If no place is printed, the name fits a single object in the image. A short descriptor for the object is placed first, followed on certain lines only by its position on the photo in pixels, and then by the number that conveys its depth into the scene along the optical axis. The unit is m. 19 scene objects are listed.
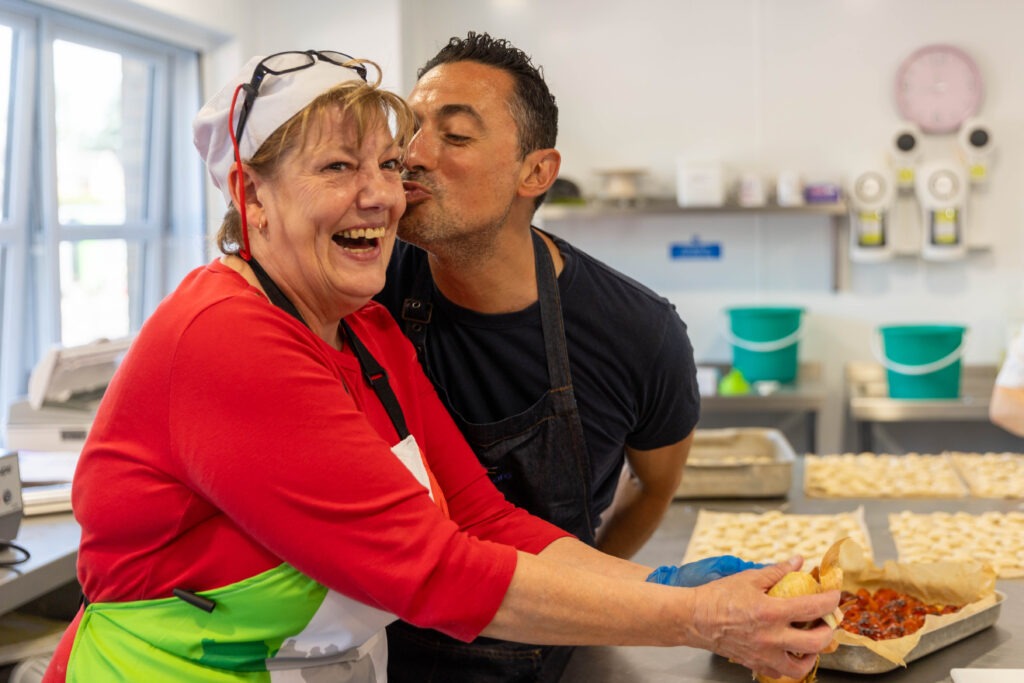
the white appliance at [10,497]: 2.23
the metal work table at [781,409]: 4.80
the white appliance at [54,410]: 3.13
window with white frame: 3.92
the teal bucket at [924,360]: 4.70
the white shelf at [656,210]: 5.04
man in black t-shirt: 1.81
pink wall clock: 5.01
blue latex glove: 1.47
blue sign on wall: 5.45
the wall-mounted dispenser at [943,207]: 4.92
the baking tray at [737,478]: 2.75
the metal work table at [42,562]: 2.14
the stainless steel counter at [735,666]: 1.65
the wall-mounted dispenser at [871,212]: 5.04
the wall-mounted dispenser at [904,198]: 5.06
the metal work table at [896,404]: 4.64
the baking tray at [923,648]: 1.59
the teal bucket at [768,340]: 5.06
